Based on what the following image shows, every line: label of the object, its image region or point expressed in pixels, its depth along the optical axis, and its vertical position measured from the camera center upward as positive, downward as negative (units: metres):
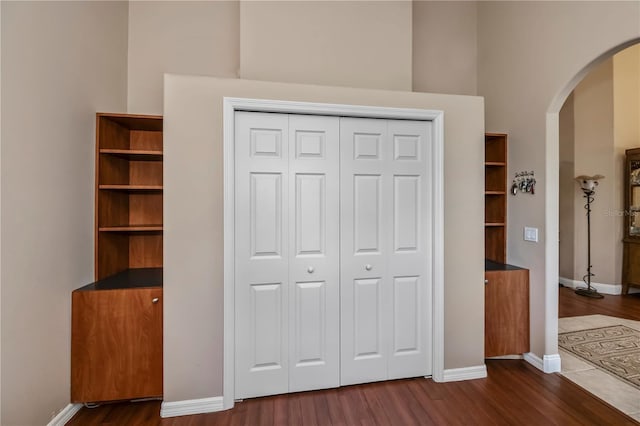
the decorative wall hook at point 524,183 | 2.89 +0.29
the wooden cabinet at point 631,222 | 4.65 -0.13
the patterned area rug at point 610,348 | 2.74 -1.35
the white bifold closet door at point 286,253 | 2.34 -0.31
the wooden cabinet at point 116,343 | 2.19 -0.93
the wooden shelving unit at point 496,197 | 3.21 +0.18
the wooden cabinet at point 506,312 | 2.85 -0.91
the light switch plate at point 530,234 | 2.86 -0.19
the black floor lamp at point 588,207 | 4.79 +0.10
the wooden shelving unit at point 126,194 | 2.50 +0.16
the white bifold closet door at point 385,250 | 2.51 -0.30
